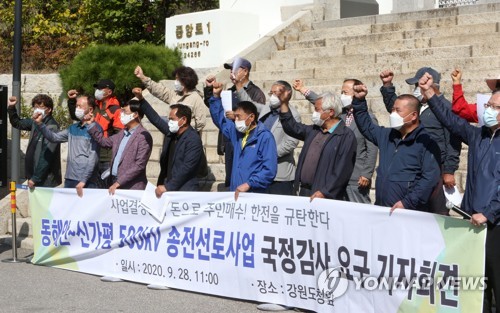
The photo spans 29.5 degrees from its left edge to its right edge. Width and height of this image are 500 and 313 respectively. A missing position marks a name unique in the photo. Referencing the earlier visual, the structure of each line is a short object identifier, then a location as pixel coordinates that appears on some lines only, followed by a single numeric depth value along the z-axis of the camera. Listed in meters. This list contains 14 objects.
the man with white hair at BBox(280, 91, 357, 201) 8.24
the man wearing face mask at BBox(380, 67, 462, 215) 8.04
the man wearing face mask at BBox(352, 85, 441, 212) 7.49
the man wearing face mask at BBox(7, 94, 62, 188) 10.93
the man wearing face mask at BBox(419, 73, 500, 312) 6.87
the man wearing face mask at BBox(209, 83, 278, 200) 8.78
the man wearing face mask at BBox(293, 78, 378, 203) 9.11
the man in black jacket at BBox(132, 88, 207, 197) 9.49
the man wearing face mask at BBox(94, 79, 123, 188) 11.27
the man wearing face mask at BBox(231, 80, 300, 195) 9.52
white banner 7.03
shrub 14.95
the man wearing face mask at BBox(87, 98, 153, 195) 9.91
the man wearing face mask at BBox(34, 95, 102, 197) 10.53
